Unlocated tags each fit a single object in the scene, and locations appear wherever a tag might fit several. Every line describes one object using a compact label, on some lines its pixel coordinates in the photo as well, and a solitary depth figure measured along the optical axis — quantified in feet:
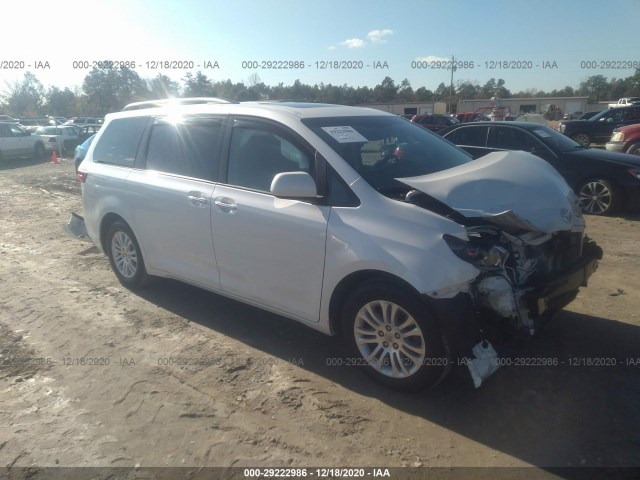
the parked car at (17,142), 68.49
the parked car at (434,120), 82.23
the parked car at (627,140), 42.37
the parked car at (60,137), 78.74
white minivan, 10.10
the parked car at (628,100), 136.50
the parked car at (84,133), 86.88
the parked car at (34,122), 119.75
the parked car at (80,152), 41.24
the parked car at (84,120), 116.34
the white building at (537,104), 193.16
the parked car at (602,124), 63.31
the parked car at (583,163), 26.35
